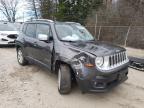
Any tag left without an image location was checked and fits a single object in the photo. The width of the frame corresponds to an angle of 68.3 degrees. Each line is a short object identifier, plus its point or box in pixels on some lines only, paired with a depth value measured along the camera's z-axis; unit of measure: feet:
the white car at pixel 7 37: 21.16
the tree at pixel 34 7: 47.42
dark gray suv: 7.29
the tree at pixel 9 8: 88.88
